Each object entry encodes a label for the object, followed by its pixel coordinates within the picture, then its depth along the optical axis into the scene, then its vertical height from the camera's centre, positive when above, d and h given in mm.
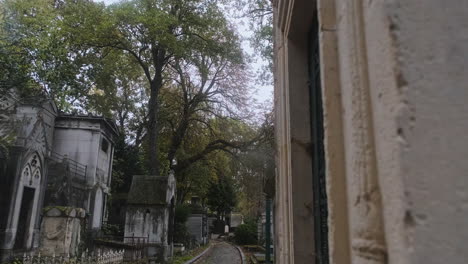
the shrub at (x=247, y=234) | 30278 -1394
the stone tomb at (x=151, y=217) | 12406 -33
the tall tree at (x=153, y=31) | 16438 +9154
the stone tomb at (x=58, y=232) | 7607 -380
